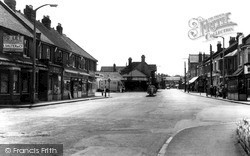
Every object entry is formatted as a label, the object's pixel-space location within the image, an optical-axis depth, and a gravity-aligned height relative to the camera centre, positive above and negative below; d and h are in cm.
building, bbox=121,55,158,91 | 9425 +152
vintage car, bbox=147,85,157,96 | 5166 -84
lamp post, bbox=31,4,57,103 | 2522 +174
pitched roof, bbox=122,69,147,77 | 9492 +338
